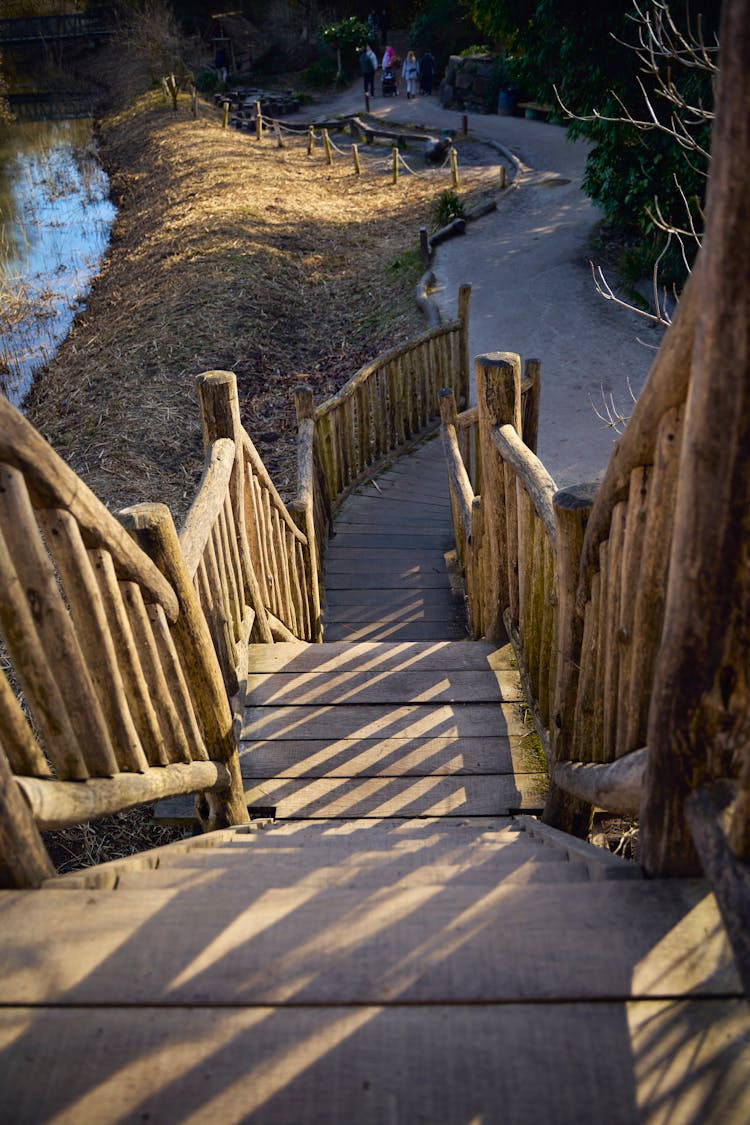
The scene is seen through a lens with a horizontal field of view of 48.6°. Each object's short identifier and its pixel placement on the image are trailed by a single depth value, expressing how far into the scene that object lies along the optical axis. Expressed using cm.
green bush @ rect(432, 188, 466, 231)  1502
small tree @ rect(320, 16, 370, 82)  2847
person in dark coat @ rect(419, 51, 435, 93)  2578
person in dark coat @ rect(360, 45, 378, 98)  2630
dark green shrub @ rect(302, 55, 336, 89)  2930
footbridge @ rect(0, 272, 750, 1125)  134
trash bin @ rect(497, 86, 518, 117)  2273
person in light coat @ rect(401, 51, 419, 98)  2592
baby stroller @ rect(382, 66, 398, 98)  2670
